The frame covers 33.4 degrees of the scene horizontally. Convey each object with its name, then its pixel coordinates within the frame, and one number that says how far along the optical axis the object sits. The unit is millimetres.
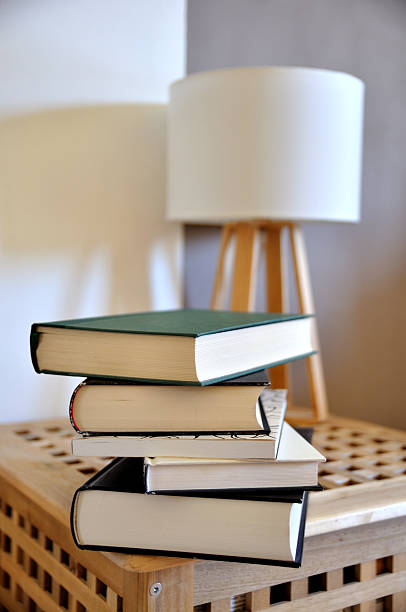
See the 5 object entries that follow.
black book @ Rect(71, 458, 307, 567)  597
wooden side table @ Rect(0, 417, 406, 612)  607
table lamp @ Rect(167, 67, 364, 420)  1000
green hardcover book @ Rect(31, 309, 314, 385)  605
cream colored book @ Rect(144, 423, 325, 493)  597
